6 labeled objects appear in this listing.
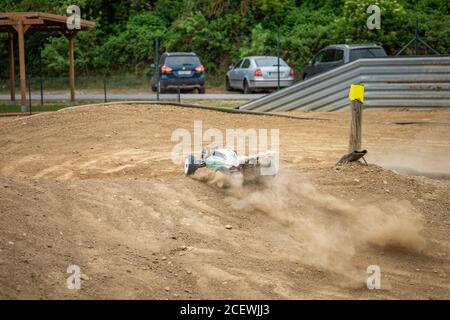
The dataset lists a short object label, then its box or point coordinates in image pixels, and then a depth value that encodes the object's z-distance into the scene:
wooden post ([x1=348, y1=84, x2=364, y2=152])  10.55
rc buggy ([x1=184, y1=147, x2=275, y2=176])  9.27
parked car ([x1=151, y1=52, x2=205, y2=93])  29.95
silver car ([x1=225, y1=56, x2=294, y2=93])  28.81
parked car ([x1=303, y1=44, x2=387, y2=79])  25.41
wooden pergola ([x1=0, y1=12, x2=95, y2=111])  21.91
